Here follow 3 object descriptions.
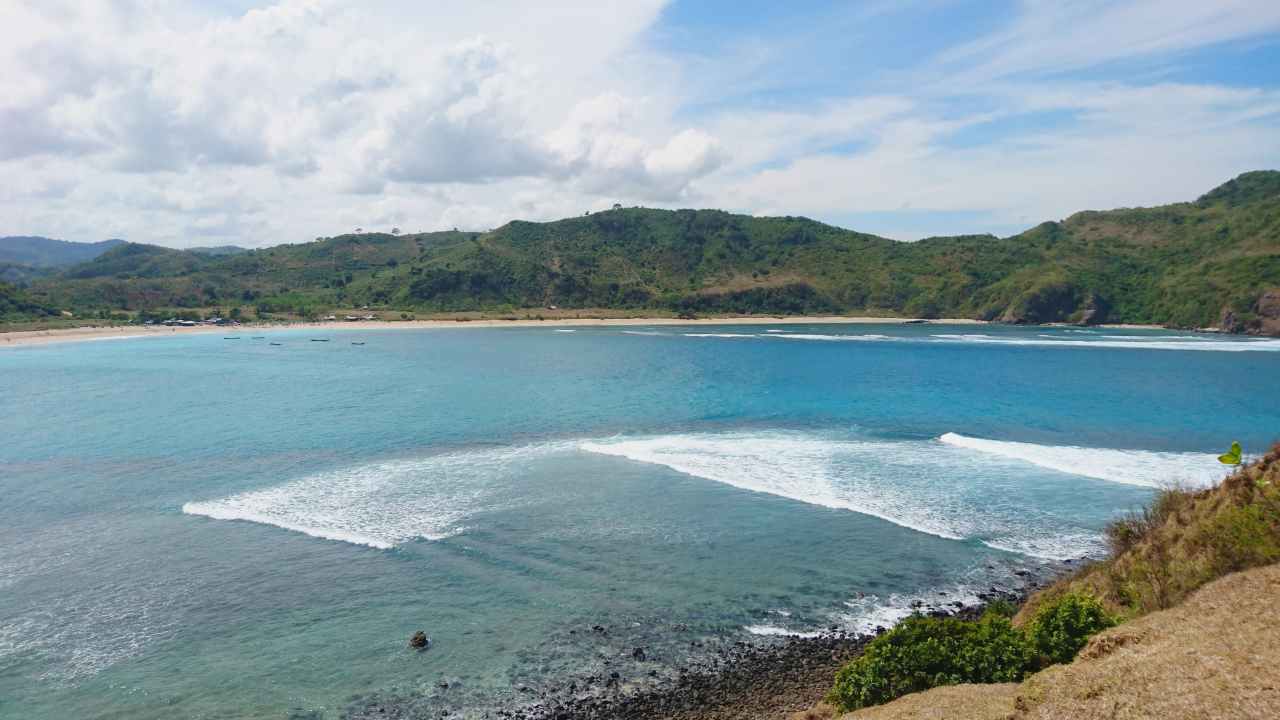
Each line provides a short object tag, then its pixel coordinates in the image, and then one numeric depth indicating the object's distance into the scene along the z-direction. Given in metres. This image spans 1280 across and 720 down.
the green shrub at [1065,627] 13.23
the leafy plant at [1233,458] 16.72
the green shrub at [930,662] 13.60
